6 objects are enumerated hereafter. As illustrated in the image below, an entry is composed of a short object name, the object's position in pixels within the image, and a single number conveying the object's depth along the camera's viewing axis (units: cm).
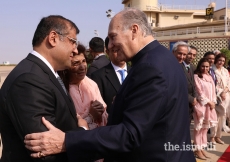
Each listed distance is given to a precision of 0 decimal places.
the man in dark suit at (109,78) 354
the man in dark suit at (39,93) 158
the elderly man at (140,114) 155
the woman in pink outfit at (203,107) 512
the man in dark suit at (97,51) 501
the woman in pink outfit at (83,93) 288
